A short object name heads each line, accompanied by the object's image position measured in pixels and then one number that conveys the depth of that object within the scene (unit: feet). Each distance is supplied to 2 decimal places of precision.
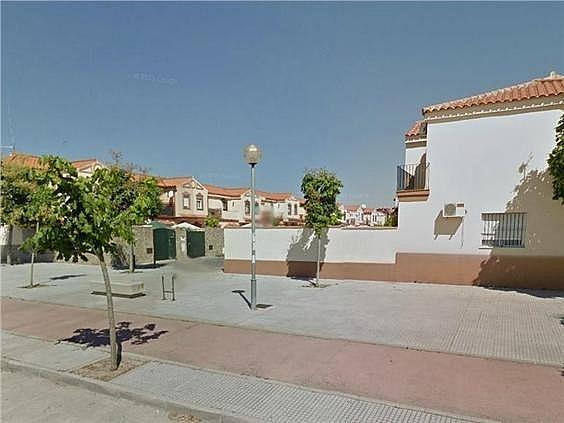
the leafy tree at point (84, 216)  15.30
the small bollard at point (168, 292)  33.22
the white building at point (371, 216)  112.98
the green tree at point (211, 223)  101.91
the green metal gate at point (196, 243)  78.33
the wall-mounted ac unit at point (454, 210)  37.06
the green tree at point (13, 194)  55.72
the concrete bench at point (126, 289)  34.36
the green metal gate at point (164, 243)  70.79
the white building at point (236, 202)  149.69
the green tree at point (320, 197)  38.11
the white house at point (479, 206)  34.17
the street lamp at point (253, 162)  28.62
